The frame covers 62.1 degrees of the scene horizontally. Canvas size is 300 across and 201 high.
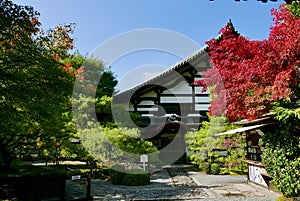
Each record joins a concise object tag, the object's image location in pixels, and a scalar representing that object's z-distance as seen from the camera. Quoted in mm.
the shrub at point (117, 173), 10219
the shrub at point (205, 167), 12938
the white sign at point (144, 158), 10640
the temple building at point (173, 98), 14758
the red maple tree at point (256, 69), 5348
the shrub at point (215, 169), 12641
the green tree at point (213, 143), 12141
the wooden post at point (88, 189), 7527
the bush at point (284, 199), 6077
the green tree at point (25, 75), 4577
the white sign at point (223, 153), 12881
